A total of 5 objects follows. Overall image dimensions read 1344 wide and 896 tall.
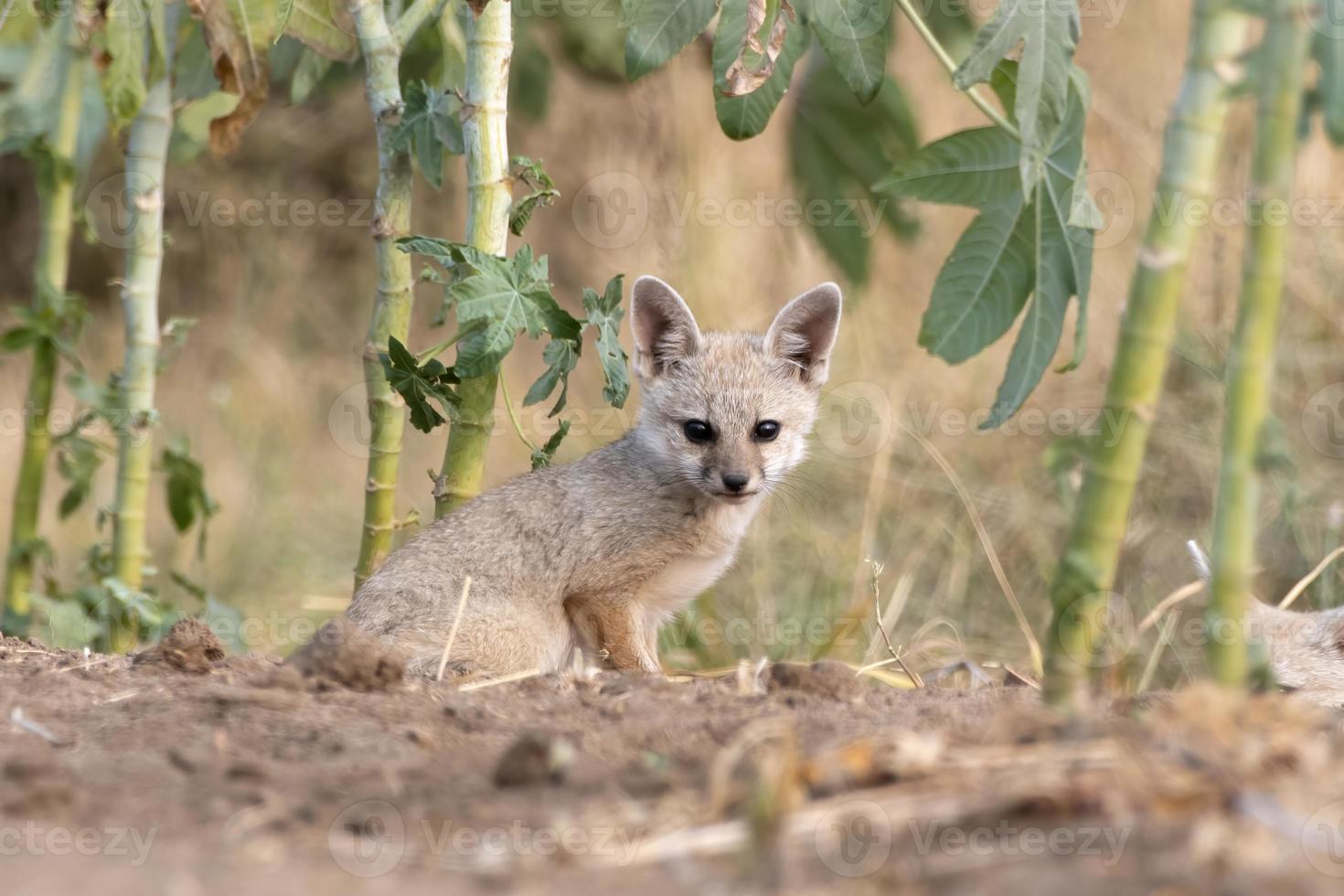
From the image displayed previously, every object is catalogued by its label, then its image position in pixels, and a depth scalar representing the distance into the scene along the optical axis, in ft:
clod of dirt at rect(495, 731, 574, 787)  16.61
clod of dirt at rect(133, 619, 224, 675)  25.00
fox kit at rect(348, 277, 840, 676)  29.55
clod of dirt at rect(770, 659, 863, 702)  22.77
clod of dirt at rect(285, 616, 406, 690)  22.20
